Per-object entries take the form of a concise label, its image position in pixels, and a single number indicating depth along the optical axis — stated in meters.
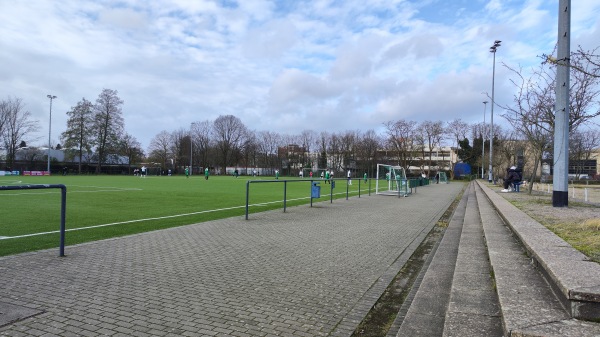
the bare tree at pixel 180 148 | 97.81
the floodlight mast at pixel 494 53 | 40.28
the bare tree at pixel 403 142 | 83.31
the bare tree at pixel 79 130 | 72.44
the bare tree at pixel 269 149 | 102.12
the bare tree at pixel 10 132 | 68.19
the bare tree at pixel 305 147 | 99.75
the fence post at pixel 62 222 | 6.22
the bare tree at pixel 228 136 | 96.69
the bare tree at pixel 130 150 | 77.94
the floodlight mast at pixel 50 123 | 64.81
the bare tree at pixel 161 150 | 98.19
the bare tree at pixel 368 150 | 93.62
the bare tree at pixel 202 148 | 99.25
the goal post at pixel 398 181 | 23.13
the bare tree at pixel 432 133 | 82.06
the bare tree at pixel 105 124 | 74.00
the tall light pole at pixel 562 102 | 12.09
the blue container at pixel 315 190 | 15.96
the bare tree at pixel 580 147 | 50.45
